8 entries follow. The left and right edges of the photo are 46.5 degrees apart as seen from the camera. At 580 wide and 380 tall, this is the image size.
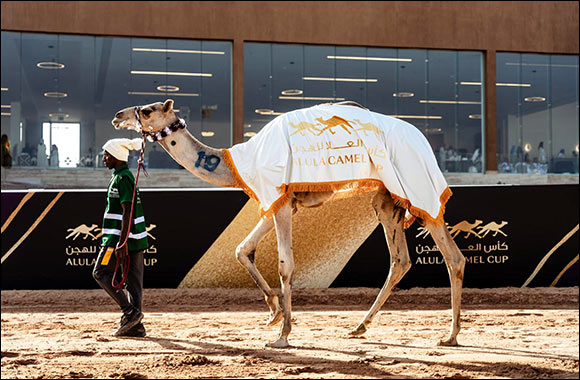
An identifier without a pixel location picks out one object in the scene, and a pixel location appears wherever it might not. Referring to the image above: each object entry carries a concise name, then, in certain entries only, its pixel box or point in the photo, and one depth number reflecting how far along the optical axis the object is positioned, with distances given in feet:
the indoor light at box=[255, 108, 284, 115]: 85.76
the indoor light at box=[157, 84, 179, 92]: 83.05
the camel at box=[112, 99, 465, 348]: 21.88
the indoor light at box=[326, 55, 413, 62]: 87.20
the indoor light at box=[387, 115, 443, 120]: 89.10
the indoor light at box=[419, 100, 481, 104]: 90.22
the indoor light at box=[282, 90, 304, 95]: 86.38
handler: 23.59
